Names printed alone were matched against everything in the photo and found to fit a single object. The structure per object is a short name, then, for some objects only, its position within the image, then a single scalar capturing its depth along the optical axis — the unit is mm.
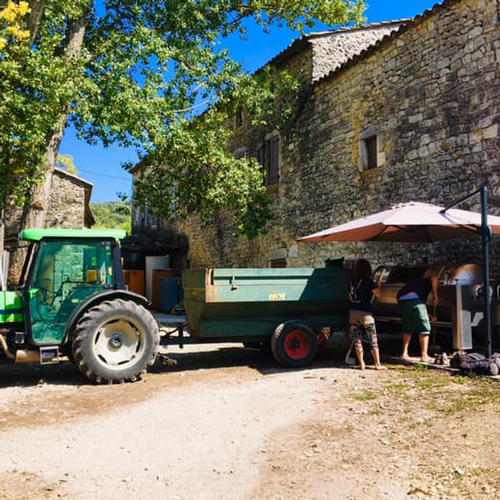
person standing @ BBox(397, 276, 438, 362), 7004
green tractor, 6102
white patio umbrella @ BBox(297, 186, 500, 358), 6496
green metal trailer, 6875
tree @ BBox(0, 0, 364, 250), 9406
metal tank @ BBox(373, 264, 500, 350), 6918
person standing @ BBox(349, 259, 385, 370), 6863
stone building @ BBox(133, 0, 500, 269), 8781
